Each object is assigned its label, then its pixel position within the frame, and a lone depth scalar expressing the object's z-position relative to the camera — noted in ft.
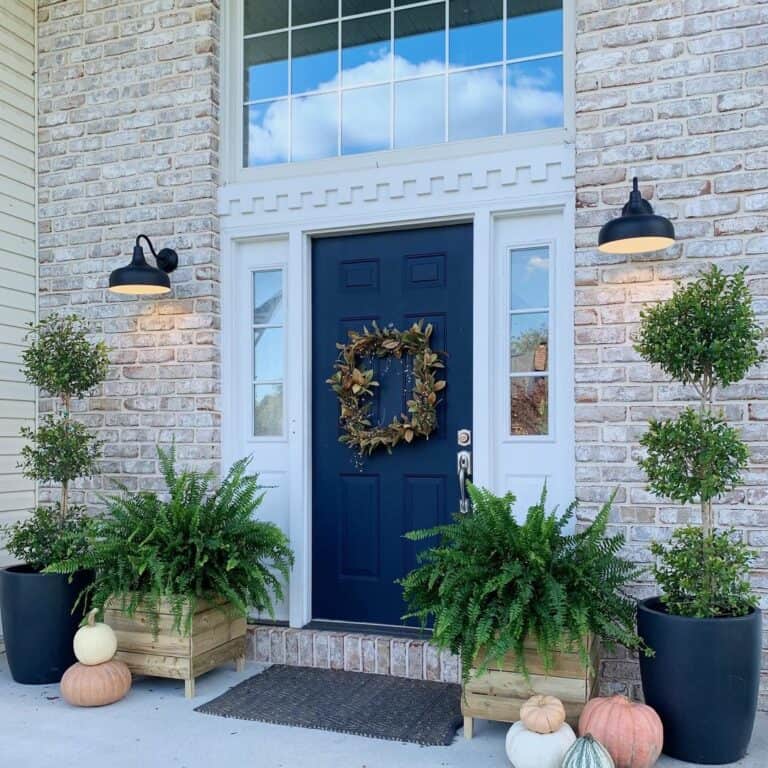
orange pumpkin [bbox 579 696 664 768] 8.43
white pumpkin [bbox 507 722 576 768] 8.41
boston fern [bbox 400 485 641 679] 9.05
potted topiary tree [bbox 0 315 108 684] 11.52
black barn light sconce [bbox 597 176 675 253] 10.02
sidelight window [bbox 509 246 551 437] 11.81
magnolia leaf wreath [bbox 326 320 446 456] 12.19
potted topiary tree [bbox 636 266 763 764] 8.81
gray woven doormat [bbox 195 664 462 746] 9.97
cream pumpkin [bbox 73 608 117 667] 10.68
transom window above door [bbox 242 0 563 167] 12.03
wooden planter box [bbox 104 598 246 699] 11.02
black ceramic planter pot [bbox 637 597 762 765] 8.79
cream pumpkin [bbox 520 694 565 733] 8.60
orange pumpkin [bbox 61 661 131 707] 10.55
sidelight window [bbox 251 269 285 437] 13.32
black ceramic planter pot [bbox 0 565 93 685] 11.50
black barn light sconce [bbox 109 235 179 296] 12.55
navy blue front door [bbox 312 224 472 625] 12.23
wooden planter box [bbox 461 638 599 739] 9.32
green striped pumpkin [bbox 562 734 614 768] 7.95
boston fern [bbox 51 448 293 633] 10.79
